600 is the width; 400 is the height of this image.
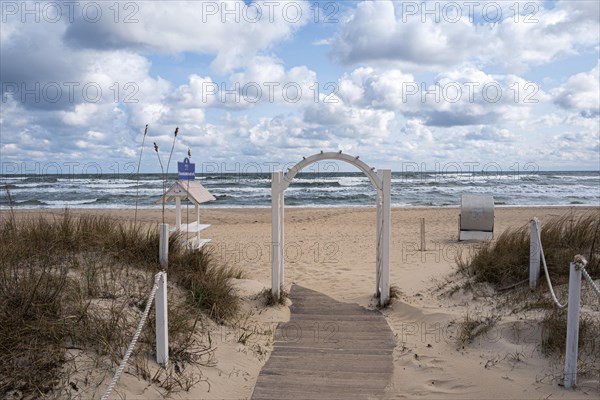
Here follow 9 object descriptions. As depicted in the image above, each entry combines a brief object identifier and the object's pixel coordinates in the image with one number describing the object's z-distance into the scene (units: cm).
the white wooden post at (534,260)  683
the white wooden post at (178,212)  961
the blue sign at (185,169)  931
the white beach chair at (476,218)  1418
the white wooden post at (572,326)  441
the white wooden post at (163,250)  673
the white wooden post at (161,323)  470
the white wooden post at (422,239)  1282
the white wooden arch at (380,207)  768
